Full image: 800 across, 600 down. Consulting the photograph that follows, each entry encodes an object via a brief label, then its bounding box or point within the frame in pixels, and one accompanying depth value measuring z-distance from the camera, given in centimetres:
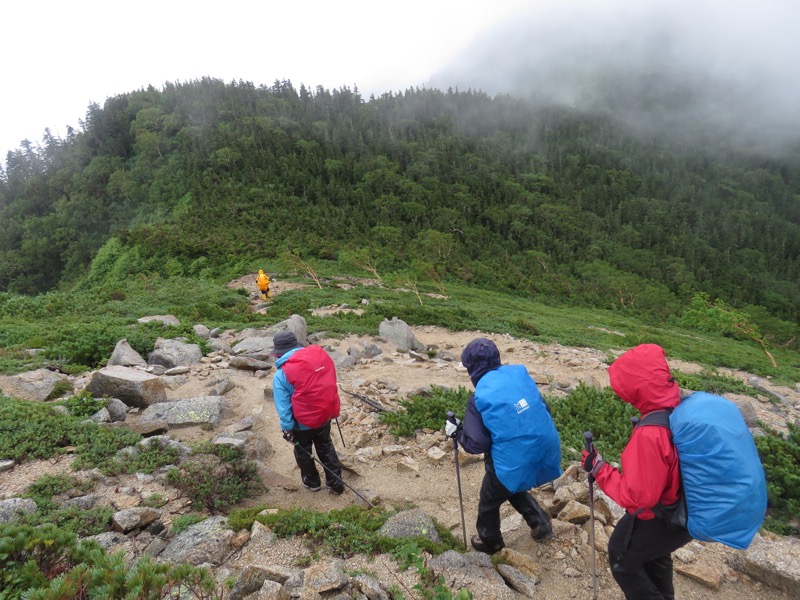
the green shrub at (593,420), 615
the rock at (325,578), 297
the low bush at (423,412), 693
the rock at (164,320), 1353
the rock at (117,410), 671
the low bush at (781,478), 477
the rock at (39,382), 741
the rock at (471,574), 319
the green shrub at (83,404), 655
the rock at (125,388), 718
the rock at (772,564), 356
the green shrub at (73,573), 229
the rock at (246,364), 982
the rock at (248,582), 291
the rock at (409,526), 392
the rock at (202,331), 1267
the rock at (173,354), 985
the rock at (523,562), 361
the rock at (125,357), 928
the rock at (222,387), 838
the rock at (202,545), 350
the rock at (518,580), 339
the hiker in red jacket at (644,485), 258
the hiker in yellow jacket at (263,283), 1975
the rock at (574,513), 426
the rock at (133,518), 401
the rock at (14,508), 381
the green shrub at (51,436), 513
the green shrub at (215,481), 485
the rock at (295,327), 1274
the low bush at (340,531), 365
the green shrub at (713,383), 1049
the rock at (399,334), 1319
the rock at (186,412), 678
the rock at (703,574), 365
